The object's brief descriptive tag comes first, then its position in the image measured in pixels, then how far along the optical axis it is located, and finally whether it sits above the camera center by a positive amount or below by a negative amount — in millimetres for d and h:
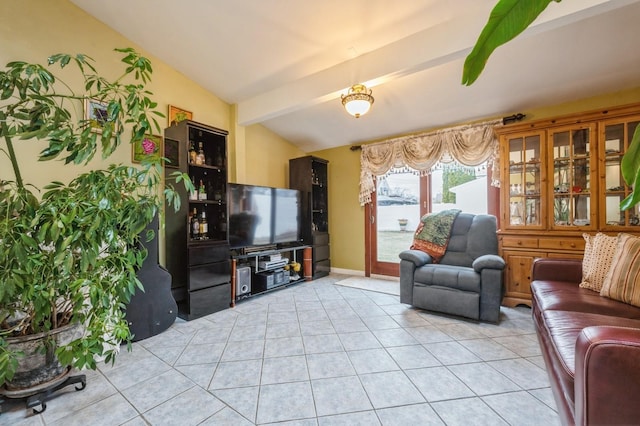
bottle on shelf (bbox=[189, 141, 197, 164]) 2998 +672
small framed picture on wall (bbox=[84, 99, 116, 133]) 2520 +977
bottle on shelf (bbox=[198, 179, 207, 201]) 3096 +239
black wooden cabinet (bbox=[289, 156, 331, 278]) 4344 +141
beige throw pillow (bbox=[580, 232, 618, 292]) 1986 -382
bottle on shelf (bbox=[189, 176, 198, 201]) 2931 +196
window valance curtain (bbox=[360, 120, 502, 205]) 3293 +821
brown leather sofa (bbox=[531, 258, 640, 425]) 842 -598
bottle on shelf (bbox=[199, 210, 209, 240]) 3159 -145
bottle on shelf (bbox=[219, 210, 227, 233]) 3176 -98
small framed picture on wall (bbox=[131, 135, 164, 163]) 2775 +671
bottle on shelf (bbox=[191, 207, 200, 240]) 3090 -159
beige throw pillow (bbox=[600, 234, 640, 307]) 1715 -425
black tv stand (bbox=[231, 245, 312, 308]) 3238 -694
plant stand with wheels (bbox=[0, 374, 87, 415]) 1476 -985
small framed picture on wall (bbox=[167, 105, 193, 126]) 2965 +1155
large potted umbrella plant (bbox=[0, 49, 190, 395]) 1210 -105
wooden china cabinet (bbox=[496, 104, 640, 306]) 2559 +236
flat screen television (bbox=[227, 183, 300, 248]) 3346 -25
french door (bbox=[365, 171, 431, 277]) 4051 -63
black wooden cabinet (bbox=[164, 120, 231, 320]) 2844 -134
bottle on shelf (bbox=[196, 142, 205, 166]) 3059 +651
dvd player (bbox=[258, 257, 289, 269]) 3629 -683
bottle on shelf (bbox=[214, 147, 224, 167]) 3250 +655
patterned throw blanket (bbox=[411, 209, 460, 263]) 3162 -261
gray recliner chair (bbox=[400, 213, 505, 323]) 2504 -621
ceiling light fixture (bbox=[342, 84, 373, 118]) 2650 +1104
